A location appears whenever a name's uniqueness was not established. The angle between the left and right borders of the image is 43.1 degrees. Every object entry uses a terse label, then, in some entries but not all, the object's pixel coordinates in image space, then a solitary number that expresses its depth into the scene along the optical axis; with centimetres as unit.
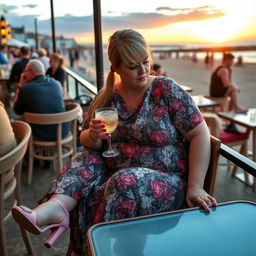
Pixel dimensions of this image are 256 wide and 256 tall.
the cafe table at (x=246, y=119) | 339
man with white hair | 312
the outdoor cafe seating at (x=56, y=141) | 288
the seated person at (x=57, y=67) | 499
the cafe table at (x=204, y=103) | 495
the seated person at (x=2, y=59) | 886
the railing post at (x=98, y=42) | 266
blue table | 88
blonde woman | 124
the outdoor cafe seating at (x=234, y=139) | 346
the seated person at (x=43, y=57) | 644
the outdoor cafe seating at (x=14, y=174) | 149
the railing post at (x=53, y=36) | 571
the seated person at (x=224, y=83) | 610
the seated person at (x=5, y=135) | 167
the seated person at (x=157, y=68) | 574
